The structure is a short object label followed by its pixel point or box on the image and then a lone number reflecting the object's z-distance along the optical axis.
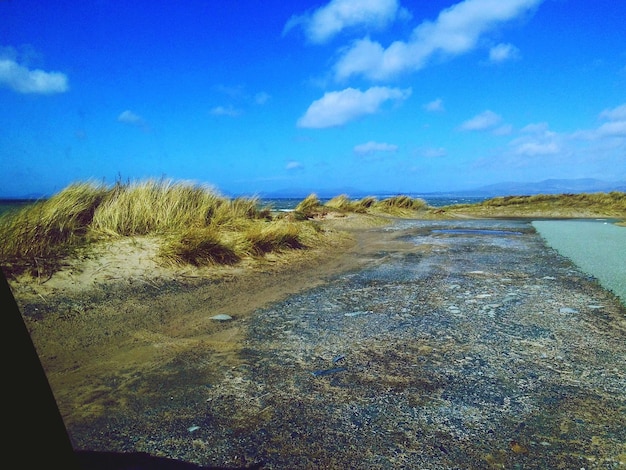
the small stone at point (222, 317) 3.90
